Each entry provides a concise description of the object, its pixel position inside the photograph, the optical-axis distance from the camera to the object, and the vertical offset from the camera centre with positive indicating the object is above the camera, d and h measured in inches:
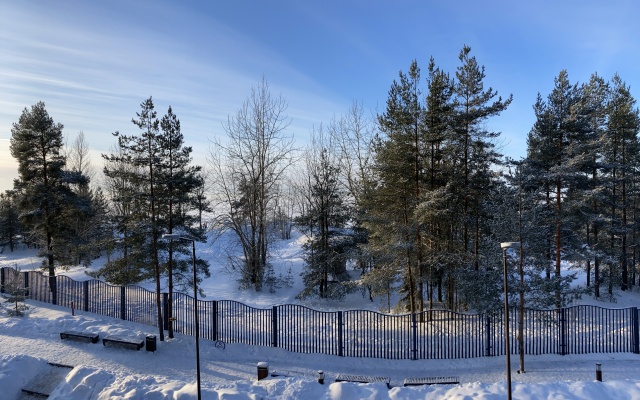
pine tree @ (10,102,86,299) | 778.8 +61.3
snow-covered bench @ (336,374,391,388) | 421.4 -200.7
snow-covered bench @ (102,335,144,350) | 528.4 -188.7
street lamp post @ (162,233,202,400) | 378.4 -129.4
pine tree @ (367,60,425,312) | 672.4 +34.0
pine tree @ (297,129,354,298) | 952.3 -84.2
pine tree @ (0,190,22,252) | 1823.3 -73.2
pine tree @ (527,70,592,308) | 742.5 +102.6
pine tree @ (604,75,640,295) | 971.9 +127.8
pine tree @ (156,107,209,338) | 577.6 +32.7
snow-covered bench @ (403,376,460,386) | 417.5 -199.5
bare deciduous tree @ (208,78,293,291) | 1085.1 +38.5
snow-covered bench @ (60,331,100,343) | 542.9 -183.2
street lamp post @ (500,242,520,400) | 353.7 -127.9
